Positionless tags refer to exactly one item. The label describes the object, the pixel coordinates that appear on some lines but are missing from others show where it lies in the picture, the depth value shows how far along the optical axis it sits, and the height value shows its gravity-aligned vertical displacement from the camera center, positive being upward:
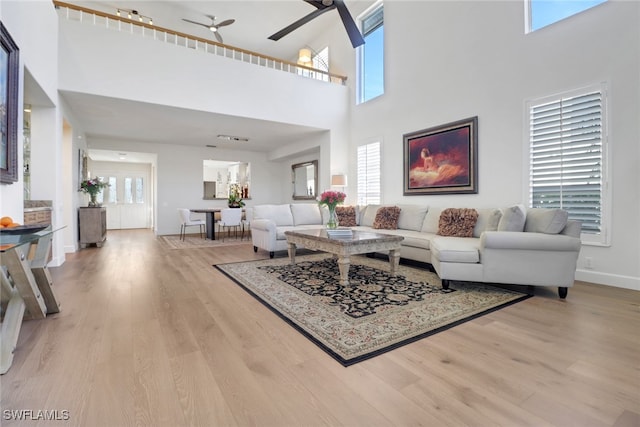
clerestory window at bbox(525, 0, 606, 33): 3.45 +2.35
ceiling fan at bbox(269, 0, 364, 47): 3.81 +2.51
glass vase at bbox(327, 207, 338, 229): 4.29 -0.24
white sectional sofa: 2.83 -0.46
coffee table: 3.32 -0.45
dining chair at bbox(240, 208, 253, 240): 7.55 -0.25
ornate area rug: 2.06 -0.88
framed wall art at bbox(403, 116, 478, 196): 4.55 +0.77
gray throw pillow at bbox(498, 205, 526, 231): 3.24 -0.15
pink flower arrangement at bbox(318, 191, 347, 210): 4.03 +0.11
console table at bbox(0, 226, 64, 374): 1.67 -0.57
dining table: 7.41 -0.33
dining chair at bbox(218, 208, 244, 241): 7.00 -0.24
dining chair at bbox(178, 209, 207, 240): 7.21 -0.32
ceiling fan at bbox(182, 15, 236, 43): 5.74 +3.53
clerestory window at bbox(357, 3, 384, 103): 6.26 +3.21
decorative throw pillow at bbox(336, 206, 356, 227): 5.80 -0.19
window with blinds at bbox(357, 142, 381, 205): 6.24 +0.68
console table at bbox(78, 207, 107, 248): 5.84 -0.35
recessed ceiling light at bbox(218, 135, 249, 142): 7.48 +1.75
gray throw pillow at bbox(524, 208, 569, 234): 2.98 -0.16
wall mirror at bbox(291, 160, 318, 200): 8.36 +0.77
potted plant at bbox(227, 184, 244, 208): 8.09 +0.13
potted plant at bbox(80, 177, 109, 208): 6.00 +0.41
